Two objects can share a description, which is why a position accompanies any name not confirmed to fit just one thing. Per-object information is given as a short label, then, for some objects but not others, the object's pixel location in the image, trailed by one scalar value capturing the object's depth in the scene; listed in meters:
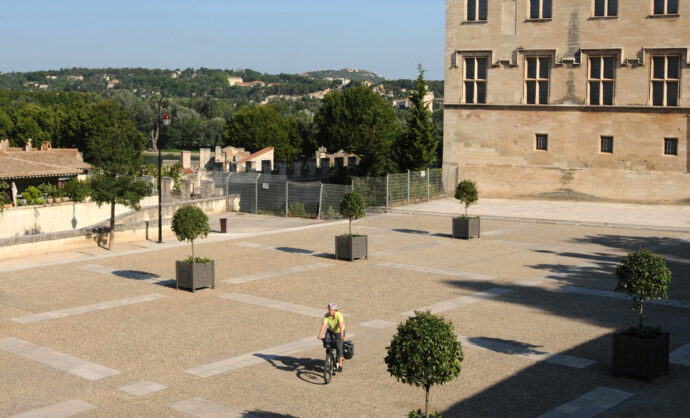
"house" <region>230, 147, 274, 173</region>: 60.16
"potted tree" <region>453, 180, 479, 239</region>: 31.66
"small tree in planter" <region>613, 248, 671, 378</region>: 14.37
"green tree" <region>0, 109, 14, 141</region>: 111.80
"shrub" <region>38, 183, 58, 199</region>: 45.03
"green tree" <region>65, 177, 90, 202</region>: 41.09
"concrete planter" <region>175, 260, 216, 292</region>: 22.50
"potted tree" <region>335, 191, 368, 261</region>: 27.06
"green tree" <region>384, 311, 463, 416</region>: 10.74
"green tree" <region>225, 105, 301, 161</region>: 108.69
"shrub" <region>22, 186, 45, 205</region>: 41.88
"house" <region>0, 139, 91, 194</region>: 44.25
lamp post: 32.47
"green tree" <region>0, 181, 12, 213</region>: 36.11
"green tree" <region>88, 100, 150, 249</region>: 31.38
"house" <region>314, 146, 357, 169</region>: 59.59
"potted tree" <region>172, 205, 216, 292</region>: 22.56
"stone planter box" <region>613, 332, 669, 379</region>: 14.33
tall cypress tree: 46.47
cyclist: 14.76
